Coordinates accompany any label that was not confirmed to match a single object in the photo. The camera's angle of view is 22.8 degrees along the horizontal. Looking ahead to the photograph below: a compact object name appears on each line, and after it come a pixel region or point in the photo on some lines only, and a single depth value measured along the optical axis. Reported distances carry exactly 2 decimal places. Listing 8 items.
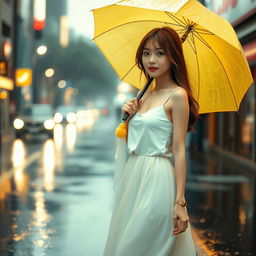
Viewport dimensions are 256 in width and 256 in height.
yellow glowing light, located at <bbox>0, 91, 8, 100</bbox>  30.95
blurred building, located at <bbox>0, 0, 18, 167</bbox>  32.62
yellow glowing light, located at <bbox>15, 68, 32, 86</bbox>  41.47
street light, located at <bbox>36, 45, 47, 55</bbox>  43.28
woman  3.90
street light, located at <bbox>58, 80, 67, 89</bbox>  96.51
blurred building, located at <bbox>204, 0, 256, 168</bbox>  14.61
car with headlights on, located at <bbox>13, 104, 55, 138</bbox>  29.23
